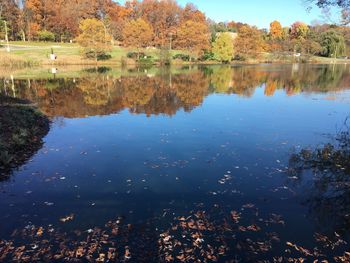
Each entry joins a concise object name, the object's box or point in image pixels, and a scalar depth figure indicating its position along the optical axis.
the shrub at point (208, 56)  99.51
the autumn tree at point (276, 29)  154.50
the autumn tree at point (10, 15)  89.56
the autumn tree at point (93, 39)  73.56
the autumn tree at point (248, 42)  107.56
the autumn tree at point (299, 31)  141.60
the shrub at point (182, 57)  90.70
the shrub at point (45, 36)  97.48
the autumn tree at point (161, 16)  104.31
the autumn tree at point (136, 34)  85.06
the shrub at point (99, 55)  76.25
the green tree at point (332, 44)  124.42
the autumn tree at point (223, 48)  96.94
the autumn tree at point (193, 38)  94.75
